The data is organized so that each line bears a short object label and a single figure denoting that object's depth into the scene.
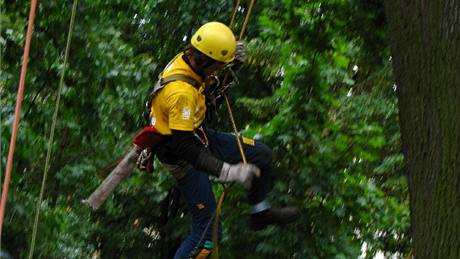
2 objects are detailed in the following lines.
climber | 7.68
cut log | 8.43
